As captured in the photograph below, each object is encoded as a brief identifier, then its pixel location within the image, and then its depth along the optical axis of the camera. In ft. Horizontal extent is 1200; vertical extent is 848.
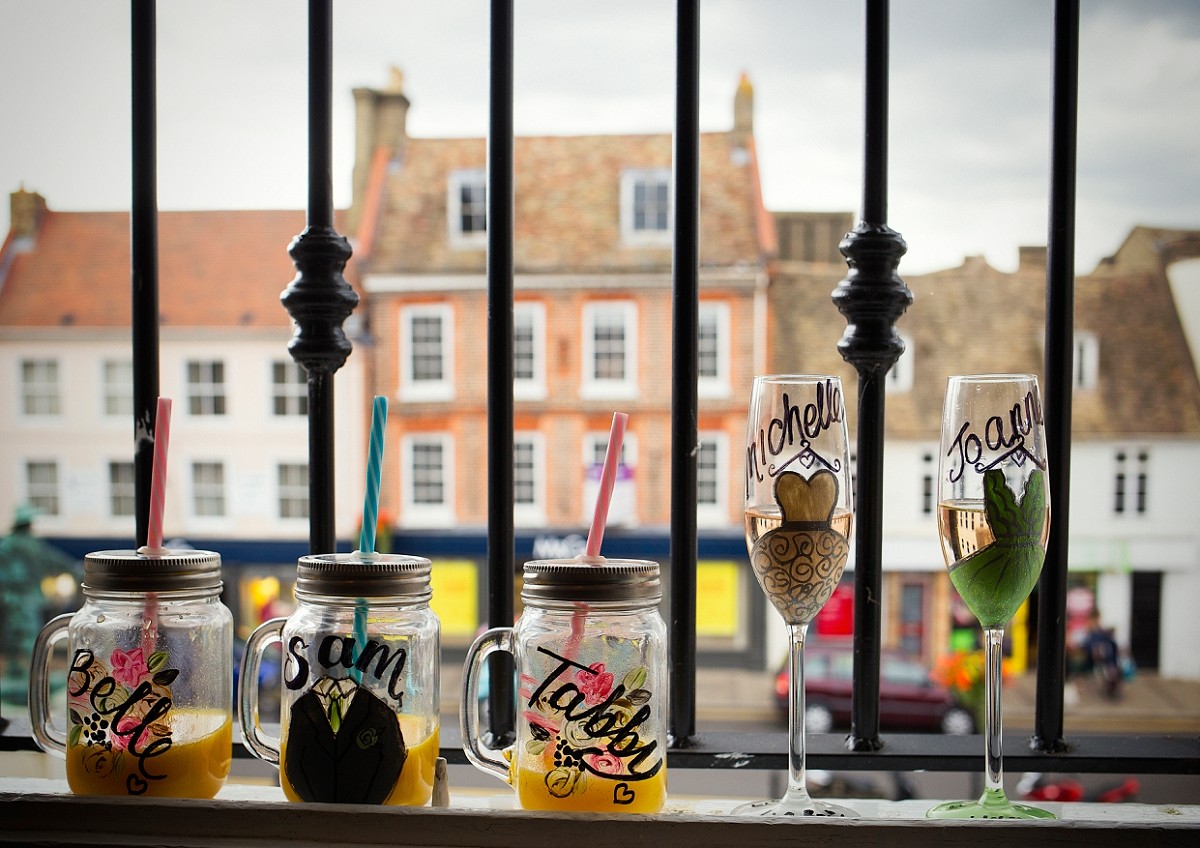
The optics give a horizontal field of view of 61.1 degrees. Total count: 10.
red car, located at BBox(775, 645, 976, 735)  26.25
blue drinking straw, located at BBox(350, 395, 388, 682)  1.85
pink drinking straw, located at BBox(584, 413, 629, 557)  1.82
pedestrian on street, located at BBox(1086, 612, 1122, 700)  32.22
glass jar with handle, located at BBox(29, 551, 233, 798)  1.90
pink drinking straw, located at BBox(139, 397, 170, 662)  1.96
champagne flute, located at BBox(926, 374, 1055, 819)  1.86
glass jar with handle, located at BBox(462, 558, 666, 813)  1.77
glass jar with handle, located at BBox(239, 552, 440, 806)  1.81
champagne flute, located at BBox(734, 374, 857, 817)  1.90
